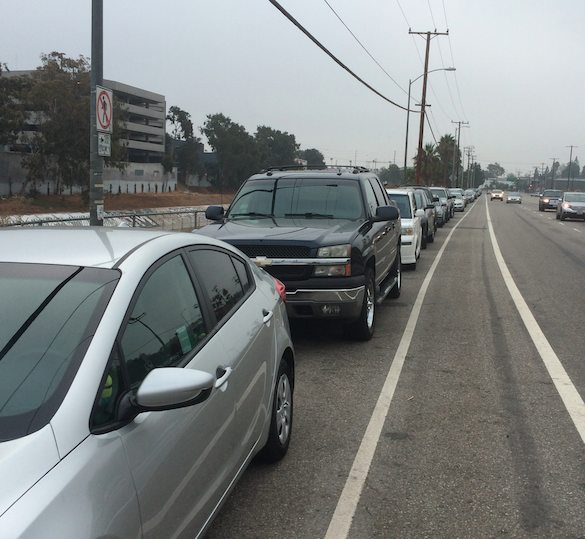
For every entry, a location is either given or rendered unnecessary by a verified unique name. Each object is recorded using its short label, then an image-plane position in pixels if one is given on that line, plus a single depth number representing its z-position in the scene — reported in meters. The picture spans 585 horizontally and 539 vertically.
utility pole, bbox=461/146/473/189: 154.18
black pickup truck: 6.85
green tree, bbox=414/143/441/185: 85.96
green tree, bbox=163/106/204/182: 106.25
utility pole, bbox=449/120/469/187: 100.01
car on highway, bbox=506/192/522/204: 77.25
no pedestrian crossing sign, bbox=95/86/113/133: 8.91
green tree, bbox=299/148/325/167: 127.79
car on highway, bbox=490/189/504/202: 90.62
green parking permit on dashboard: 2.86
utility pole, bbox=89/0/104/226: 8.96
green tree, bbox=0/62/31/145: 43.88
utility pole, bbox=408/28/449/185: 43.75
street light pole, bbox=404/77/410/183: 44.73
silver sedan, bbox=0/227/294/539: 1.91
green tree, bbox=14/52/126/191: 43.66
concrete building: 85.75
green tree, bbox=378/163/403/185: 129.21
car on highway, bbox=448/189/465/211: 46.41
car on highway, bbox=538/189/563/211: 50.62
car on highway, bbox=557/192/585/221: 35.12
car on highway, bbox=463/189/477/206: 70.89
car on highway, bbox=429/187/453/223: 30.74
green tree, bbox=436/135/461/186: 102.32
